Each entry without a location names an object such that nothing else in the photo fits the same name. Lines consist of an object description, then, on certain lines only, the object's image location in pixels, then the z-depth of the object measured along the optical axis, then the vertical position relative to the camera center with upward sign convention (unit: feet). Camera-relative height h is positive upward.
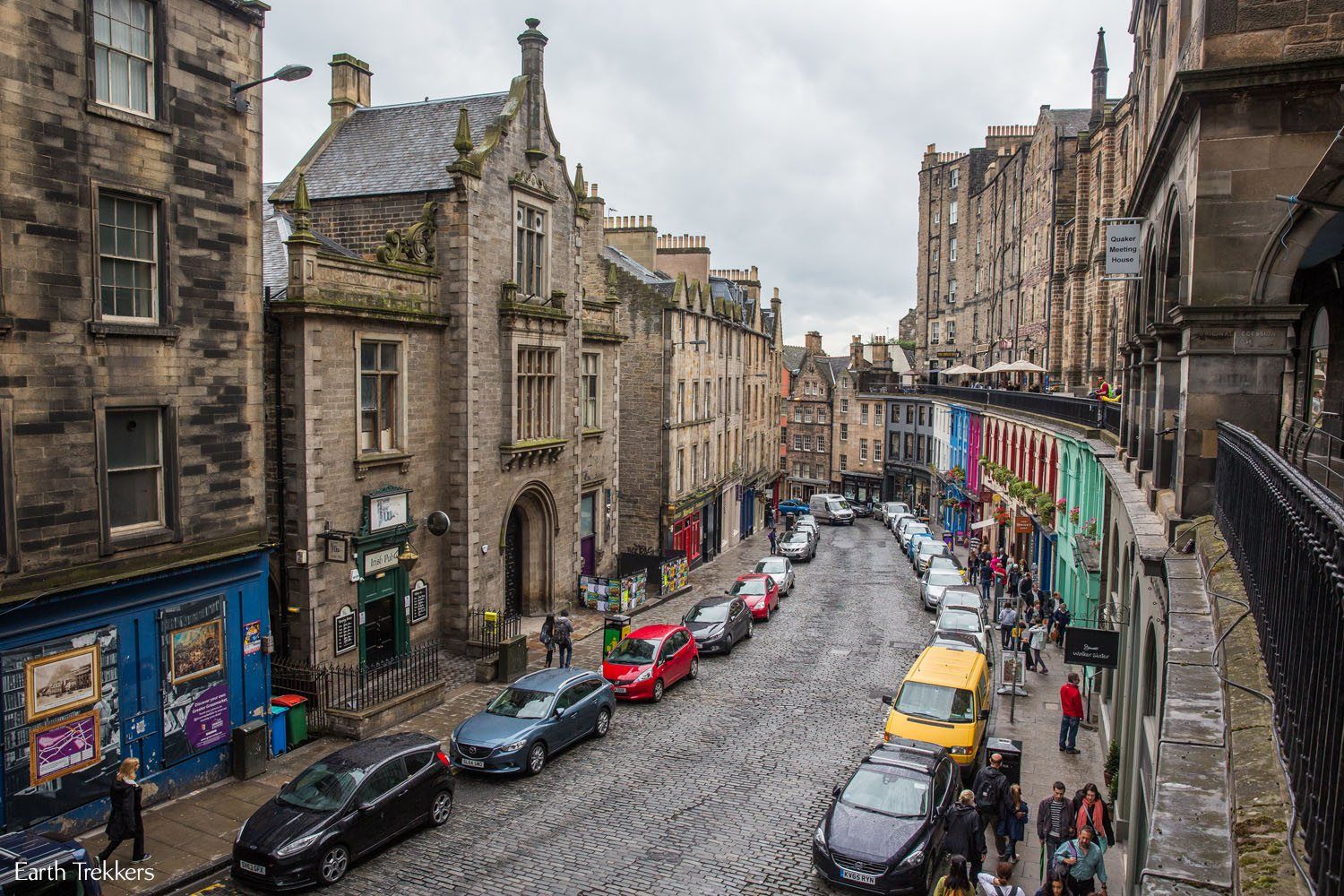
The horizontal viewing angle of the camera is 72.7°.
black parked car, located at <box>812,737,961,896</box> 39.65 -19.51
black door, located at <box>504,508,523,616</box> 88.69 -16.58
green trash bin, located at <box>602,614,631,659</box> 77.92 -20.04
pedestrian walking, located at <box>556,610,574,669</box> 72.95 -19.17
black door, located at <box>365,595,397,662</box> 68.03 -17.78
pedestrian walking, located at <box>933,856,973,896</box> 36.09 -19.11
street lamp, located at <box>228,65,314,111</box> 48.96 +17.30
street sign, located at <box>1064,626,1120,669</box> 49.32 -13.37
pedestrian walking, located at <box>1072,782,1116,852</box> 41.79 -19.00
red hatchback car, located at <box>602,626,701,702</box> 67.77 -20.20
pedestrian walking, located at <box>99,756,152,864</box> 39.78 -18.08
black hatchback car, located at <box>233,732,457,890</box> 38.60 -18.81
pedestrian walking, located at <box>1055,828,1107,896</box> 37.50 -19.01
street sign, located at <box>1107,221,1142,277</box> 51.75 +8.55
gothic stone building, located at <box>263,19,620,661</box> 62.13 +2.24
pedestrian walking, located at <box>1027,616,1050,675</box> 81.05 -21.97
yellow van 54.90 -19.30
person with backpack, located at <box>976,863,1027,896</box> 35.78 -19.13
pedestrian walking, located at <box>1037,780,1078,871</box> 42.24 -19.58
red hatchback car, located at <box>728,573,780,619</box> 99.04 -21.48
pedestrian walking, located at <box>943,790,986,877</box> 40.55 -19.38
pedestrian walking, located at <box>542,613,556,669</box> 74.23 -19.39
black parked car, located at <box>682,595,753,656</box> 82.58 -20.91
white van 206.39 -25.66
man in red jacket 60.80 -20.86
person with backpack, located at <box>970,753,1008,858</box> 45.37 -19.72
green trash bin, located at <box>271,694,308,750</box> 55.62 -19.74
